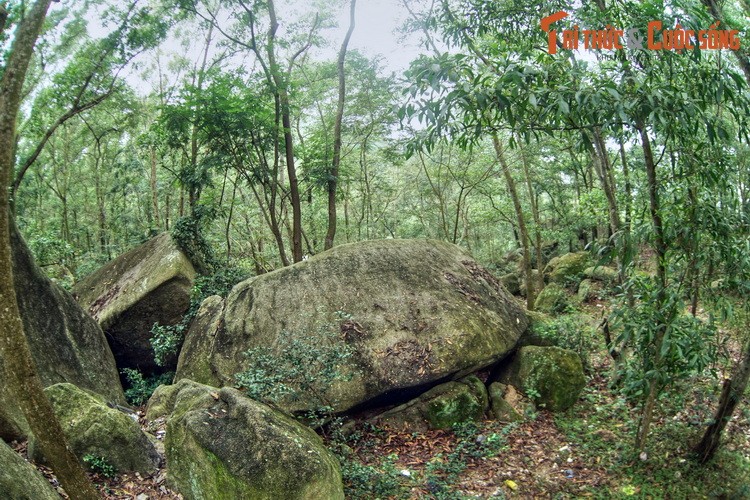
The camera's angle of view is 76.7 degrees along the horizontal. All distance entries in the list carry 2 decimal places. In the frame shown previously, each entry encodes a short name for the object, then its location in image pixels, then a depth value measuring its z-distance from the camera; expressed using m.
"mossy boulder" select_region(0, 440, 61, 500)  3.38
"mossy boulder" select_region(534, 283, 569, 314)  13.15
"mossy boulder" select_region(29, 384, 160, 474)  4.82
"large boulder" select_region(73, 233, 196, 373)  9.12
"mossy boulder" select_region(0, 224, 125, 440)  6.44
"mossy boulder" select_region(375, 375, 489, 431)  6.94
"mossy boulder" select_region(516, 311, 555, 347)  8.52
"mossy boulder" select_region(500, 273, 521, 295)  17.78
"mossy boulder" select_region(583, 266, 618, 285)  13.31
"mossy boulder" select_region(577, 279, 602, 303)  14.58
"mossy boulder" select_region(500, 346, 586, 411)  7.39
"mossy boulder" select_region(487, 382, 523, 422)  7.07
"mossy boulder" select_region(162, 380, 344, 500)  4.22
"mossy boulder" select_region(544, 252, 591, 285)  16.19
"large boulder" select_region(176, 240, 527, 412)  7.05
